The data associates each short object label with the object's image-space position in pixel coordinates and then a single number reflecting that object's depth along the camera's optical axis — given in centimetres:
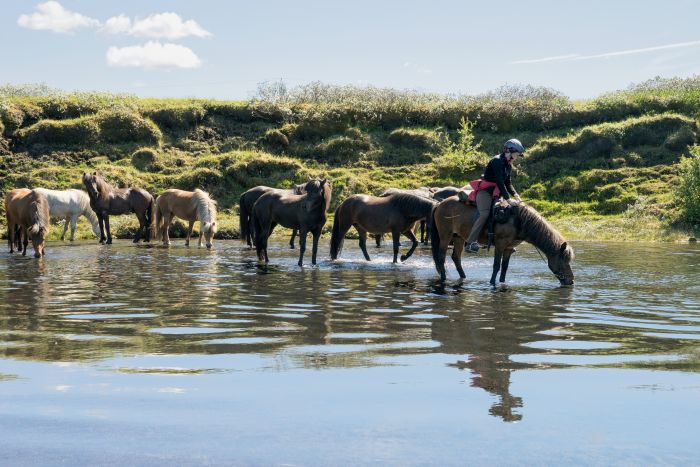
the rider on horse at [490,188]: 1496
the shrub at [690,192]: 3403
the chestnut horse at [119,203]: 2980
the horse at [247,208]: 2575
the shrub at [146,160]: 4775
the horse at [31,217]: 2081
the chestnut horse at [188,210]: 2672
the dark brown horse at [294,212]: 1975
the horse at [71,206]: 3094
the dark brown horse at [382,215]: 1898
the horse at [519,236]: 1475
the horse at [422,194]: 2026
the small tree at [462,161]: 4547
